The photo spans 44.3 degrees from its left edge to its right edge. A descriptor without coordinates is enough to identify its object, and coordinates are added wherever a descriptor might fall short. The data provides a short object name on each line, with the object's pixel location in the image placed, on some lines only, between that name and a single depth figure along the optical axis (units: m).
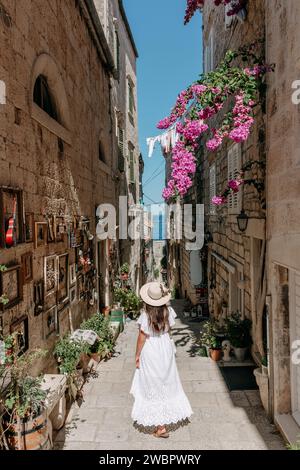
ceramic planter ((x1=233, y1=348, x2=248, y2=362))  6.93
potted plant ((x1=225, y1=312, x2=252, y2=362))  6.90
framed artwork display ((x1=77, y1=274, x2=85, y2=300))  7.22
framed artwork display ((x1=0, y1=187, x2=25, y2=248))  3.78
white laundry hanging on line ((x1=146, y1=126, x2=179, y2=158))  12.95
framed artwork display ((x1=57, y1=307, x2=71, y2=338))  5.81
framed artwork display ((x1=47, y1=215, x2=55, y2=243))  5.39
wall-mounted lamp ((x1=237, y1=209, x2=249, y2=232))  6.50
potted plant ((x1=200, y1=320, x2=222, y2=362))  7.14
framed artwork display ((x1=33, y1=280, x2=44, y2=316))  4.72
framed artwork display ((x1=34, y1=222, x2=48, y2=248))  4.83
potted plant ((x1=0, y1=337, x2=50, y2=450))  3.37
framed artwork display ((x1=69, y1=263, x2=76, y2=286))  6.60
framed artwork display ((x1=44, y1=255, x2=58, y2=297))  5.18
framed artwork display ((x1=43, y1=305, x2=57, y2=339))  5.14
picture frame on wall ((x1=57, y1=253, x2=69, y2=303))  5.84
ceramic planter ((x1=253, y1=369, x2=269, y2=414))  4.93
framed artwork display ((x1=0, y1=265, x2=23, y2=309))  3.77
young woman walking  4.52
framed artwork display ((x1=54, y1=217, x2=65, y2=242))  5.70
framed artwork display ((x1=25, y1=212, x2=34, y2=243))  4.52
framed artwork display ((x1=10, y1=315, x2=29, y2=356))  4.04
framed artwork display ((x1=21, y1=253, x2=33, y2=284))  4.31
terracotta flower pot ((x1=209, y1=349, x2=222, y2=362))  7.12
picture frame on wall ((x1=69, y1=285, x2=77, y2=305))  6.57
